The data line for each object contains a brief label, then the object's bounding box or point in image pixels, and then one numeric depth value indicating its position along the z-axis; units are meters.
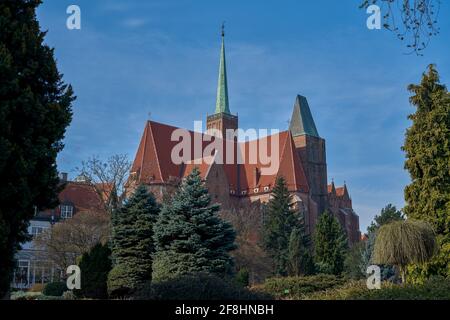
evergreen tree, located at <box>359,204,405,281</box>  37.28
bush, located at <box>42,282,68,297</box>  27.72
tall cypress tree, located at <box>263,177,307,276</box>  43.31
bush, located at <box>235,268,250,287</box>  26.16
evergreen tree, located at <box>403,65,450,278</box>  22.67
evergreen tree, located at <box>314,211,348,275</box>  38.06
